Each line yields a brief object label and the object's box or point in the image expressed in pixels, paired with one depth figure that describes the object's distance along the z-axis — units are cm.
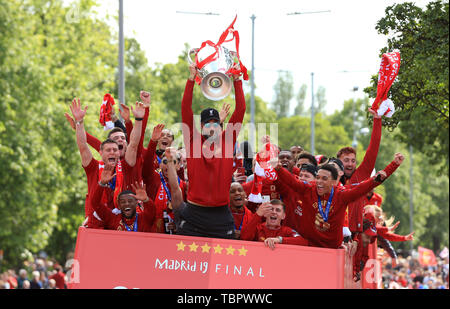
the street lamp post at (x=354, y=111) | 6434
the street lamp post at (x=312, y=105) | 3667
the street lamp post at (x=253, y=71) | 2734
